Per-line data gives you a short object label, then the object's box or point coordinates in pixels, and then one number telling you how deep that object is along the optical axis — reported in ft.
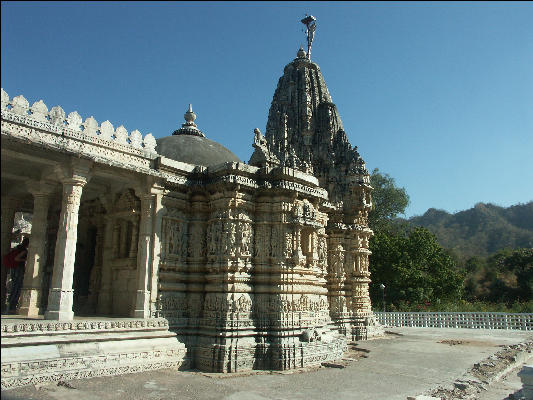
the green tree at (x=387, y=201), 165.89
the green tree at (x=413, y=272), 119.65
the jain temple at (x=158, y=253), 36.11
